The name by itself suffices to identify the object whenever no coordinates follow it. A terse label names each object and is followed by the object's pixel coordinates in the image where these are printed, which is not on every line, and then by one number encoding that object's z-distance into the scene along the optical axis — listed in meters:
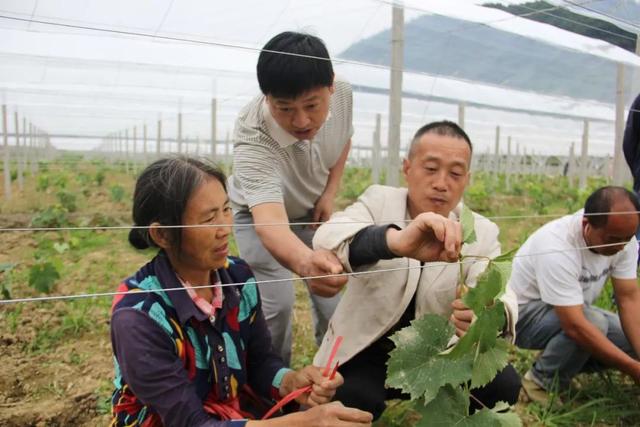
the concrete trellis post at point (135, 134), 7.73
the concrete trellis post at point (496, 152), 9.67
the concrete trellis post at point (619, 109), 2.02
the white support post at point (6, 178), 4.41
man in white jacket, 1.29
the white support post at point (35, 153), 7.60
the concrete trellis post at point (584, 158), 8.82
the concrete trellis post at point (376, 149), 5.35
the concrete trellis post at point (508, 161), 10.94
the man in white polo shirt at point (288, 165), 1.20
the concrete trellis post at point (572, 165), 10.91
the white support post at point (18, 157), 6.20
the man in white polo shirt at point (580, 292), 1.77
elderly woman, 1.04
